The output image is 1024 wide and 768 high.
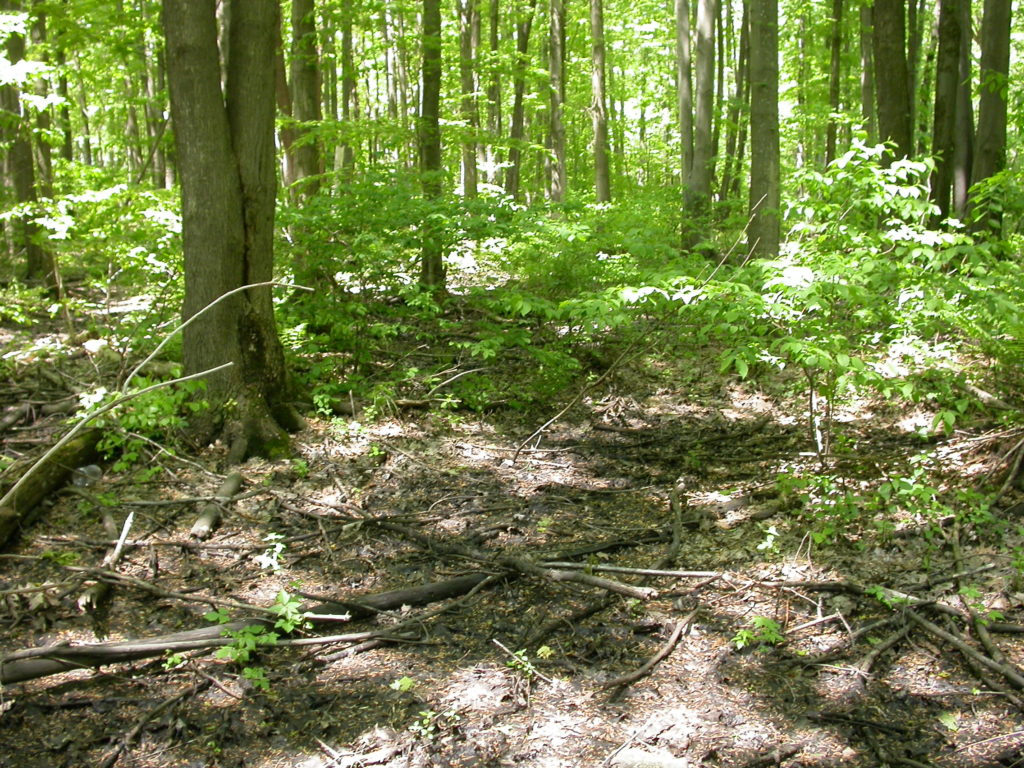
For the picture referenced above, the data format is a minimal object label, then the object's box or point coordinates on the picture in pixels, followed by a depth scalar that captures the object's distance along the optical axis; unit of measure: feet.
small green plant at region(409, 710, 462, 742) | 11.28
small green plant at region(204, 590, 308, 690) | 12.31
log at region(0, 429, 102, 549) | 15.91
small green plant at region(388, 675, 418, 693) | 12.35
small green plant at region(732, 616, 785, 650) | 13.12
